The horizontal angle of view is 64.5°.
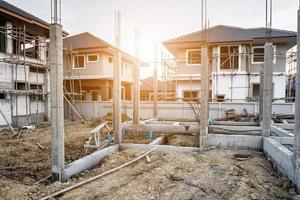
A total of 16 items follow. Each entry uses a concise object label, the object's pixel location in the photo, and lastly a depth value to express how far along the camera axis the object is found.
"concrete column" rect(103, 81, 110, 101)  21.57
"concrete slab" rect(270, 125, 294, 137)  7.27
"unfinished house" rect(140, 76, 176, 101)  31.89
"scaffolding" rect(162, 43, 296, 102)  17.23
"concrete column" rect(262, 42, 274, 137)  7.38
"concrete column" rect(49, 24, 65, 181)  4.69
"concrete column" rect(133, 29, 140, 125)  9.85
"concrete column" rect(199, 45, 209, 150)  7.31
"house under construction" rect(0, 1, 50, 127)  12.13
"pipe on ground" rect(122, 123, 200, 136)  9.02
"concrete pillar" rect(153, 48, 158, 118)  12.69
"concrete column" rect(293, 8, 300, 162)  4.27
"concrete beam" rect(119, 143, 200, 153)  7.16
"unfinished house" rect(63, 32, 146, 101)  19.67
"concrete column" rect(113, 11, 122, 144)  7.28
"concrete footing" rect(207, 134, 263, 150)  7.49
